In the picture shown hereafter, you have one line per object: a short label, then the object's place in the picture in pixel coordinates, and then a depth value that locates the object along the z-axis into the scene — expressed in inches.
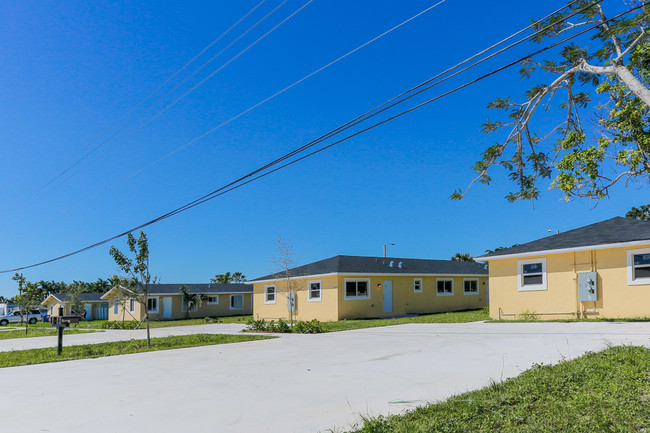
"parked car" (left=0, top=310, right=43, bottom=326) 2066.8
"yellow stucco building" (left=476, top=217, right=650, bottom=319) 759.7
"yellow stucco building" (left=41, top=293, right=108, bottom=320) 2340.1
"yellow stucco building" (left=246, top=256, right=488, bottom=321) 1210.6
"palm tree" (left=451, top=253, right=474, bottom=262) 2469.7
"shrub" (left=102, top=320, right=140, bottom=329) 1393.9
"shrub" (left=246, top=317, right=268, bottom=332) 937.8
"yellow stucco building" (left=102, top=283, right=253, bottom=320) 1904.5
